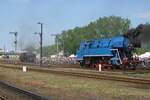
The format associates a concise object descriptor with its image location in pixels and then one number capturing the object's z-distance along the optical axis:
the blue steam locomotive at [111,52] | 33.29
